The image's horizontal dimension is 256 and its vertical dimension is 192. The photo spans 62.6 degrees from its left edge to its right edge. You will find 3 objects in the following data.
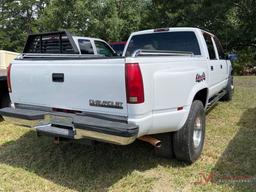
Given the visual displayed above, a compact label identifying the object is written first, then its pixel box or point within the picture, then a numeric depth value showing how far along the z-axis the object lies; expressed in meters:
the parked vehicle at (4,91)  4.14
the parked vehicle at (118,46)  9.03
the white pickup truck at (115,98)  2.20
